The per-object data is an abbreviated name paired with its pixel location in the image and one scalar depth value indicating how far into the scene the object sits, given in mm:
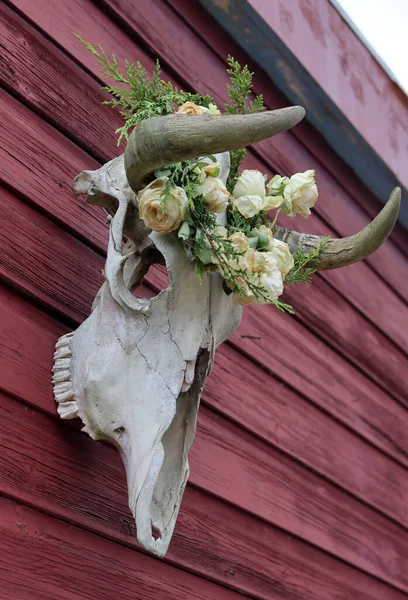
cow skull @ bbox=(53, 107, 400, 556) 1955
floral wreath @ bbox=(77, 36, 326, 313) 1962
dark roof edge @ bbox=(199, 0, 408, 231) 2787
